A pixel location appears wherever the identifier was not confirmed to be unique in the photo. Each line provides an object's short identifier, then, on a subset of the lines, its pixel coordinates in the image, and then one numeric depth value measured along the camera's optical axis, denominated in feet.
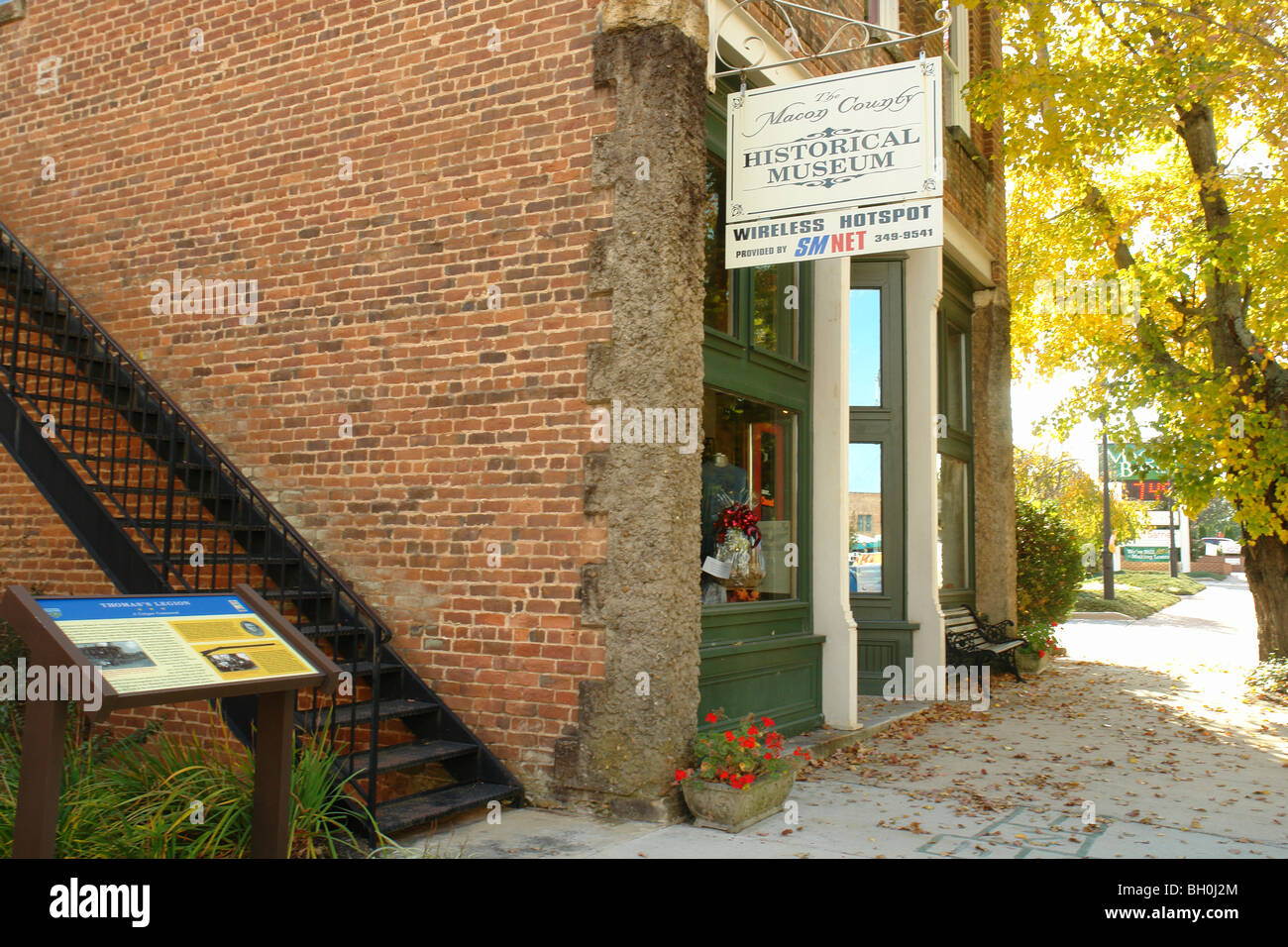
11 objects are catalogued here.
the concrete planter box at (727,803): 20.07
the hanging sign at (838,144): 21.50
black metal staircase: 20.97
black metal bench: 40.04
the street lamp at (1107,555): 89.76
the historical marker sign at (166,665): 12.60
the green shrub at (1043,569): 55.67
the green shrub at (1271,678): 39.45
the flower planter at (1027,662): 46.14
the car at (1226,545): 215.65
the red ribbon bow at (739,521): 26.78
